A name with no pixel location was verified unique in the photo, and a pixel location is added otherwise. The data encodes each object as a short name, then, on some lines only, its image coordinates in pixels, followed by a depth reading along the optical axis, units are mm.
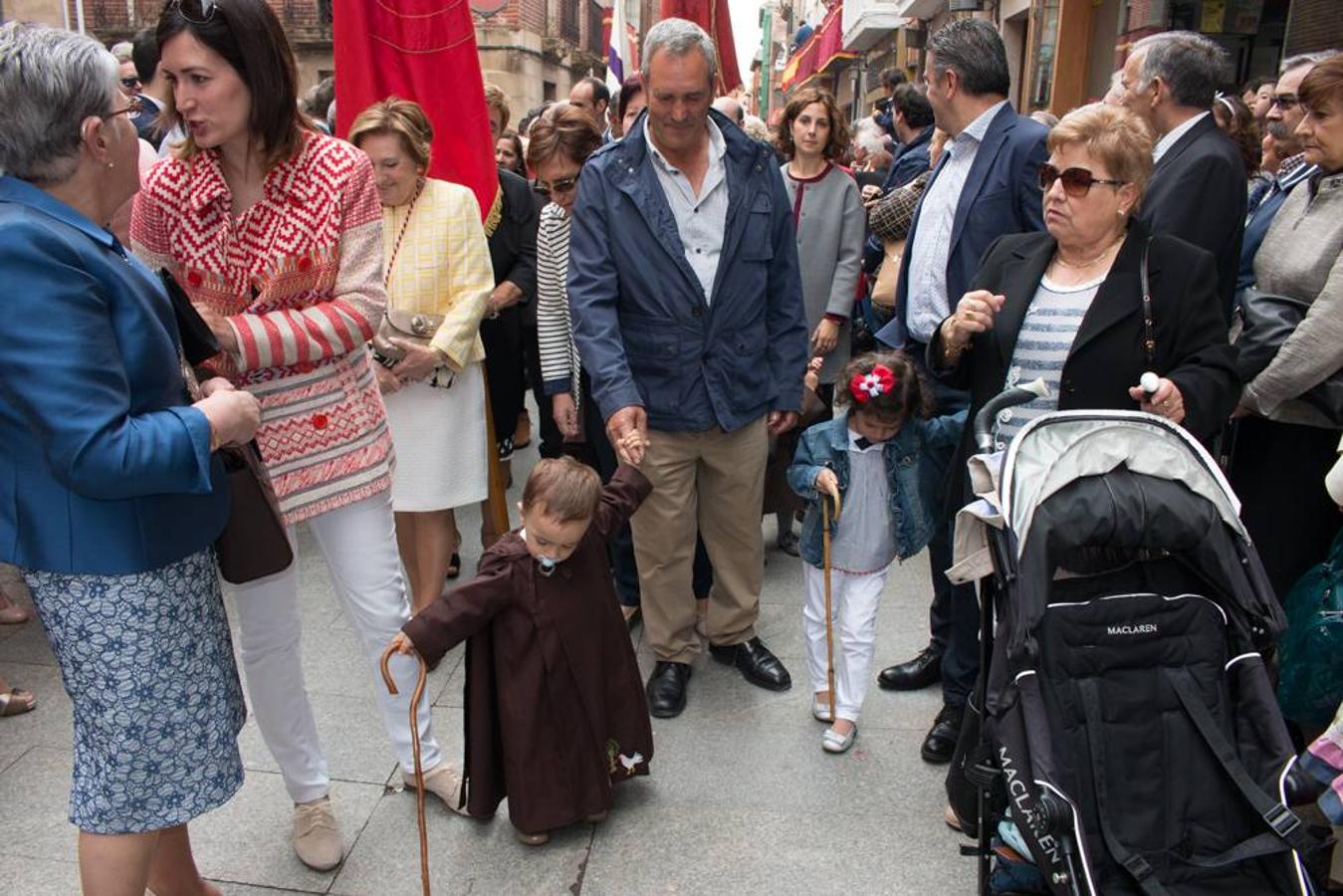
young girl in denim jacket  3514
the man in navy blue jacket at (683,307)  3459
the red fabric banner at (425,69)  4199
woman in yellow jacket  3744
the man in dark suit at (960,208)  3475
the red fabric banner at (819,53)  28250
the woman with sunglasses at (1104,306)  2723
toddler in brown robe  2873
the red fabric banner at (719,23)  6273
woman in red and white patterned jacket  2494
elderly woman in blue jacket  1873
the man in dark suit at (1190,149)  3277
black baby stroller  2270
